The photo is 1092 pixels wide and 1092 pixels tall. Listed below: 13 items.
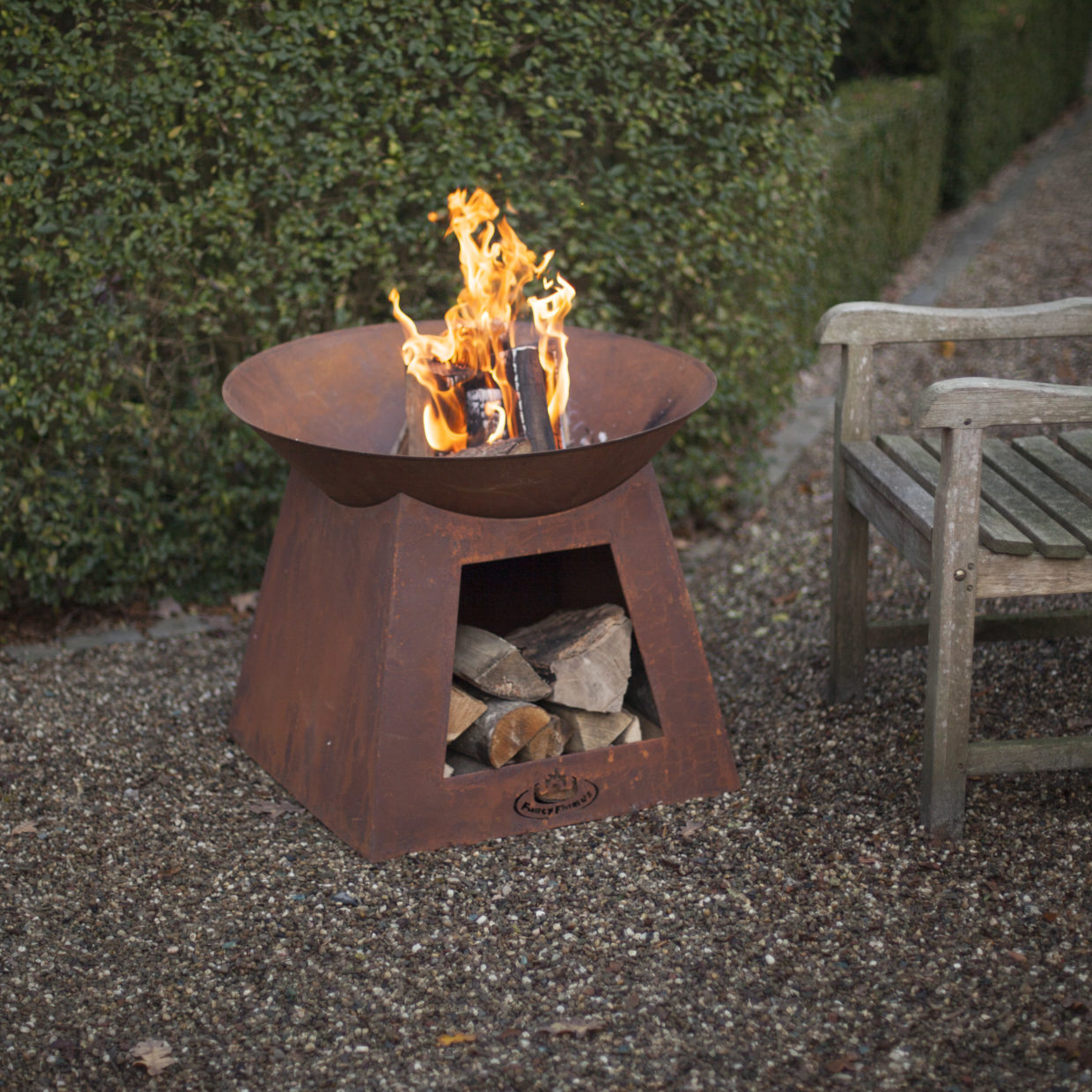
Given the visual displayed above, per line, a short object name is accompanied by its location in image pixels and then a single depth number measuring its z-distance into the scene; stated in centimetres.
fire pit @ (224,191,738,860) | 248
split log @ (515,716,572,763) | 269
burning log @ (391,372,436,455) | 280
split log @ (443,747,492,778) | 271
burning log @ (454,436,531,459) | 262
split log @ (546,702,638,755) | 276
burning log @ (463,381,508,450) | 283
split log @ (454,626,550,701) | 268
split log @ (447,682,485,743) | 262
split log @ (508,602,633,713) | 272
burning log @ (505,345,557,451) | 278
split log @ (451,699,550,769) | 262
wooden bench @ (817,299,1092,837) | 227
